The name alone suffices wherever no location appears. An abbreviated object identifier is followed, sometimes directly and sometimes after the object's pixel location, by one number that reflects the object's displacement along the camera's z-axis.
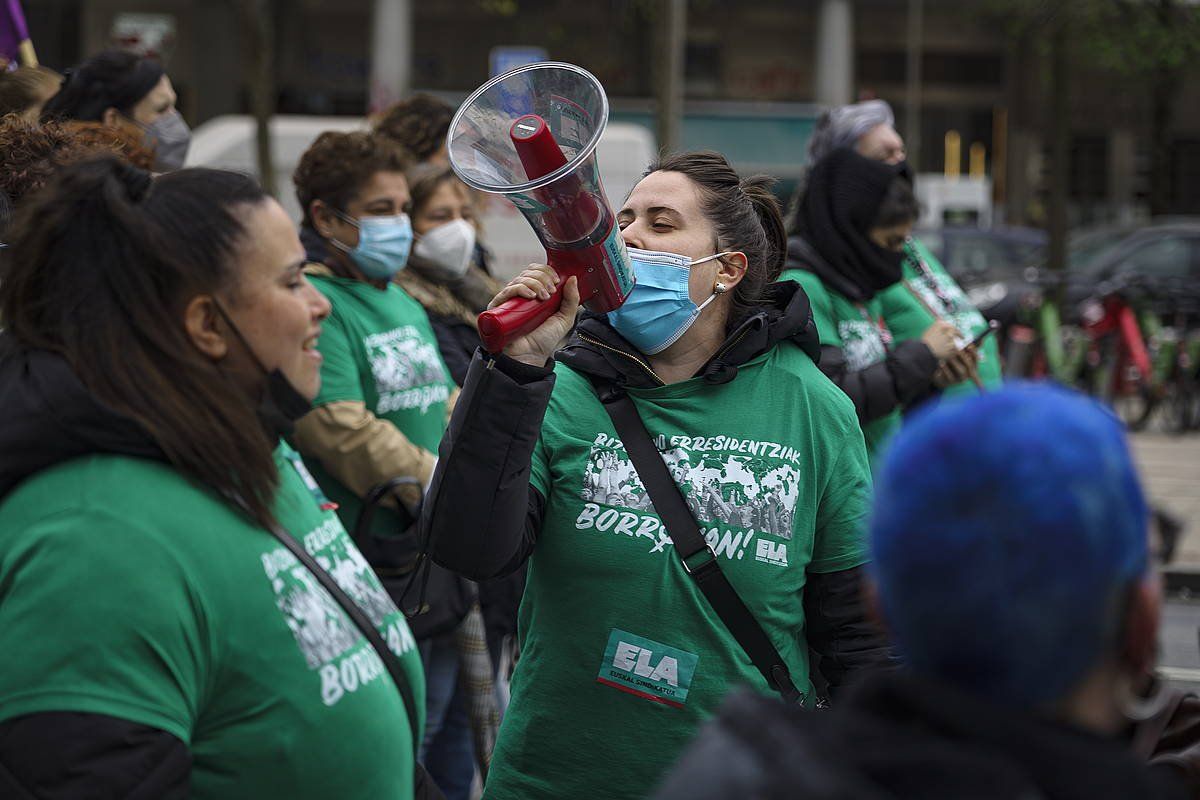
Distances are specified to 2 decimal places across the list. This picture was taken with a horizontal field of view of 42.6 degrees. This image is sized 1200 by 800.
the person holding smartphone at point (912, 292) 5.13
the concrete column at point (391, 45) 30.15
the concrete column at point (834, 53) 32.75
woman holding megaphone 2.67
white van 13.25
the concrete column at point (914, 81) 34.50
